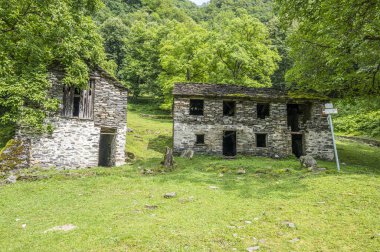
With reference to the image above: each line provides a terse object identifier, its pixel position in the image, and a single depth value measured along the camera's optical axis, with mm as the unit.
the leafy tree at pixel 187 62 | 26734
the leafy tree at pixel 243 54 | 24250
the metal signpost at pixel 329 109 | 11655
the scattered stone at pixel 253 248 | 5188
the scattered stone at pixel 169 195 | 8916
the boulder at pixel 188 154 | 17734
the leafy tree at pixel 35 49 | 11828
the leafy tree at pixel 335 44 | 9792
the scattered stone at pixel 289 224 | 6225
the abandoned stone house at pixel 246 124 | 19344
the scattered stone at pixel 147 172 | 13048
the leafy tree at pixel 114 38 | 46062
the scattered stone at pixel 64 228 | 6404
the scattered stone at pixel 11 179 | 11050
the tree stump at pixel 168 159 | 14145
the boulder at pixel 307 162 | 13232
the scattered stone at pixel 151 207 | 7889
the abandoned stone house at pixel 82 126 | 14234
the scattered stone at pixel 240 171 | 12919
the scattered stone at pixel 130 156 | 17373
